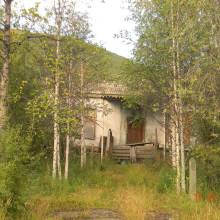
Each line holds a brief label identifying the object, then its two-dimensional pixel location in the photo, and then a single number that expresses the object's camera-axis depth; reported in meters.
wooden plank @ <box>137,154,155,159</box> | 13.44
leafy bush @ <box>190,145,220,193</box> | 6.94
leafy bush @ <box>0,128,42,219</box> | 4.81
